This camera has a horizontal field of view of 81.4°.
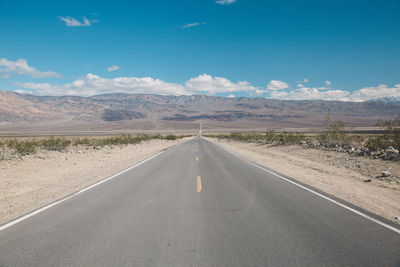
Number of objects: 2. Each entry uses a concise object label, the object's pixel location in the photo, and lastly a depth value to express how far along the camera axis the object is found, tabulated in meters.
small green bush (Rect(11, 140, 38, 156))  17.16
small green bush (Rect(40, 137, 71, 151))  20.78
